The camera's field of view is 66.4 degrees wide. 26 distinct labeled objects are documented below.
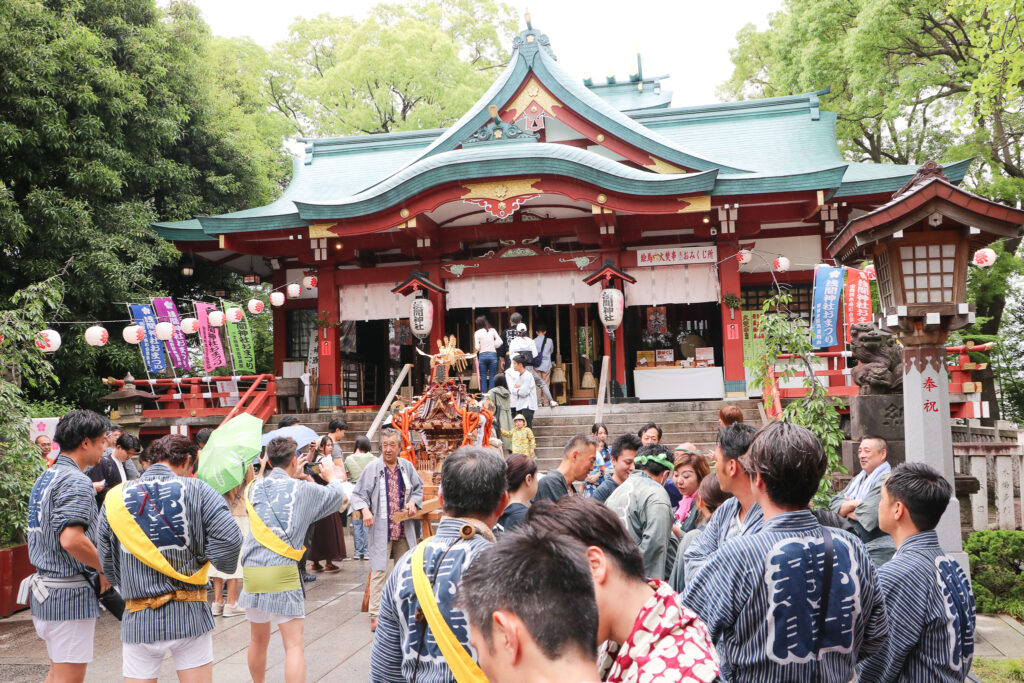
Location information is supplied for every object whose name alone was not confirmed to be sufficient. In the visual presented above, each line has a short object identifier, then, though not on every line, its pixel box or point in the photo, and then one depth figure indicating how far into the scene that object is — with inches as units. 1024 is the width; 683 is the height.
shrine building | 577.6
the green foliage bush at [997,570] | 272.7
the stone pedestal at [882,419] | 341.1
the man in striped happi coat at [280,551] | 178.7
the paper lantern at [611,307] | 581.6
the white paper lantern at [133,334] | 552.4
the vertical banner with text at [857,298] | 498.9
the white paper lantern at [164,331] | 566.6
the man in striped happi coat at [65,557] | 166.2
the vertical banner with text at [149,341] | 565.9
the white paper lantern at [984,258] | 388.5
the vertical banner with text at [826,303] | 486.4
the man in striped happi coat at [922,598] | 117.2
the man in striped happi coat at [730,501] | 127.0
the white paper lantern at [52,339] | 445.7
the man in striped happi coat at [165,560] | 149.9
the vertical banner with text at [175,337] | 584.1
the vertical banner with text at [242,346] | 642.2
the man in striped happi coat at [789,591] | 96.8
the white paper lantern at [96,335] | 526.9
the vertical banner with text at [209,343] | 608.1
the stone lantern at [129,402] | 561.3
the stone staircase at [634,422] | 506.9
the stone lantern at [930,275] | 227.1
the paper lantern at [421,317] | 608.4
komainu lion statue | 344.8
